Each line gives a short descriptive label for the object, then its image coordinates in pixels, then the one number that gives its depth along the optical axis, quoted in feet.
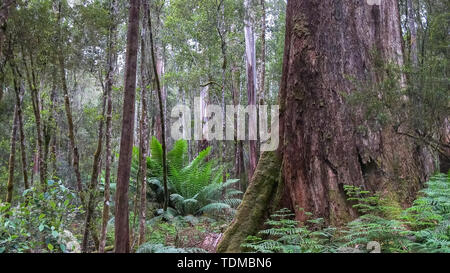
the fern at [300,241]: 9.32
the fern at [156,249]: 13.34
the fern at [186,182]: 30.04
